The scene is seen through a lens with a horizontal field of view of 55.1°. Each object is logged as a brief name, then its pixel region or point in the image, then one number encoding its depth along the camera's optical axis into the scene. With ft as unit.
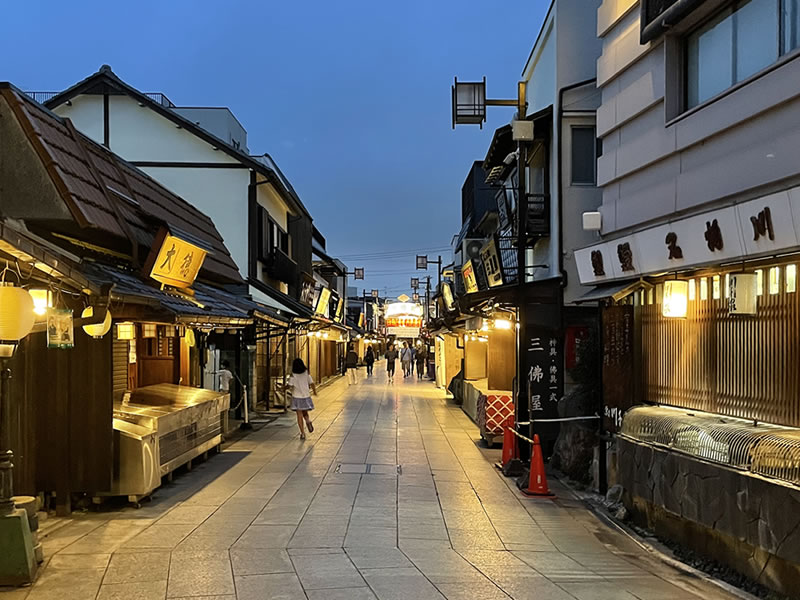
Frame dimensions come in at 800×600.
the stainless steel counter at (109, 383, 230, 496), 36.65
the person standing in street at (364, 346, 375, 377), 178.55
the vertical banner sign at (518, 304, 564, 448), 53.16
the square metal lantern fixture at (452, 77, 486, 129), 51.34
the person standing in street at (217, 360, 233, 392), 72.13
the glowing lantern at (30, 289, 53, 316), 29.01
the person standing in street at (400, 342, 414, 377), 188.03
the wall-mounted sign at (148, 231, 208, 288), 40.81
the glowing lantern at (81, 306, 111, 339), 31.48
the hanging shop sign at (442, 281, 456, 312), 99.19
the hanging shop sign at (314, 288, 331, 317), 116.37
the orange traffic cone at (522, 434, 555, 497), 42.57
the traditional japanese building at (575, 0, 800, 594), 26.58
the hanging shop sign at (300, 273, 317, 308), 107.65
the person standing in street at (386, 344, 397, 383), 160.66
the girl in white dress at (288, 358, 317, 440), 64.90
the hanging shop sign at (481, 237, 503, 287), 59.15
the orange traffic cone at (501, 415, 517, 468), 50.52
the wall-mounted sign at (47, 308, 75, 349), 28.78
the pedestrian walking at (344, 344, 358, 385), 150.41
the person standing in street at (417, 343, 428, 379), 190.35
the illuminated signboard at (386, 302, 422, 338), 212.23
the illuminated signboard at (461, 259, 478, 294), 72.34
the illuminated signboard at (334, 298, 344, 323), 157.33
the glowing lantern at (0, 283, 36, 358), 24.21
